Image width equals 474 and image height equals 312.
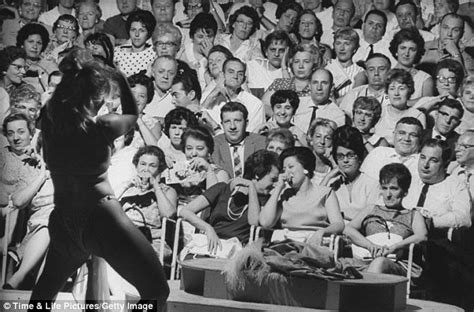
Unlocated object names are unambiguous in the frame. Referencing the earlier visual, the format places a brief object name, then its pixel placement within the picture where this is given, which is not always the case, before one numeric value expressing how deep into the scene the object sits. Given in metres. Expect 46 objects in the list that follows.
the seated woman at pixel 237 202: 12.66
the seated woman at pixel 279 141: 12.84
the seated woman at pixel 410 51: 12.73
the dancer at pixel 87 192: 11.96
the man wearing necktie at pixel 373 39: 12.93
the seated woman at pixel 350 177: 12.52
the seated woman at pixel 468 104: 12.55
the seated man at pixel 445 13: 12.70
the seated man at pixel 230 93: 13.12
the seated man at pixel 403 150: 12.48
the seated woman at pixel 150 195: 12.78
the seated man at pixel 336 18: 13.02
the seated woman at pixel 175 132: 13.03
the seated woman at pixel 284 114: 12.92
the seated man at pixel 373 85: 12.78
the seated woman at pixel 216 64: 13.27
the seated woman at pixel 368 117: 12.67
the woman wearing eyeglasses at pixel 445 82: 12.60
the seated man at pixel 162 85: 13.16
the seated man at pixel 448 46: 12.70
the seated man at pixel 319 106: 12.84
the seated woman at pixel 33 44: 13.44
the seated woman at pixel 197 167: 12.91
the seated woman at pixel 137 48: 13.24
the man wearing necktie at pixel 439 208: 12.18
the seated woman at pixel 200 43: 13.35
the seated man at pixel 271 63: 13.13
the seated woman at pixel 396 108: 12.62
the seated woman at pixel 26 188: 12.87
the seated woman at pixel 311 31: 13.09
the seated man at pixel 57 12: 13.53
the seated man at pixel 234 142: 12.93
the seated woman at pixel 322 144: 12.77
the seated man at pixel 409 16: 12.84
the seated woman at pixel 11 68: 13.41
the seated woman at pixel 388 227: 12.16
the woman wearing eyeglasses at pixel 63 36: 13.47
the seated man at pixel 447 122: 12.53
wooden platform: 10.67
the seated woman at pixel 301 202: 12.45
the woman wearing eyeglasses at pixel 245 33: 13.27
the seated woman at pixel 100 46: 13.19
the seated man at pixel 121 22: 13.45
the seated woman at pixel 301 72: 13.05
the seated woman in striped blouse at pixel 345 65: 12.91
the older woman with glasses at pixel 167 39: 13.39
